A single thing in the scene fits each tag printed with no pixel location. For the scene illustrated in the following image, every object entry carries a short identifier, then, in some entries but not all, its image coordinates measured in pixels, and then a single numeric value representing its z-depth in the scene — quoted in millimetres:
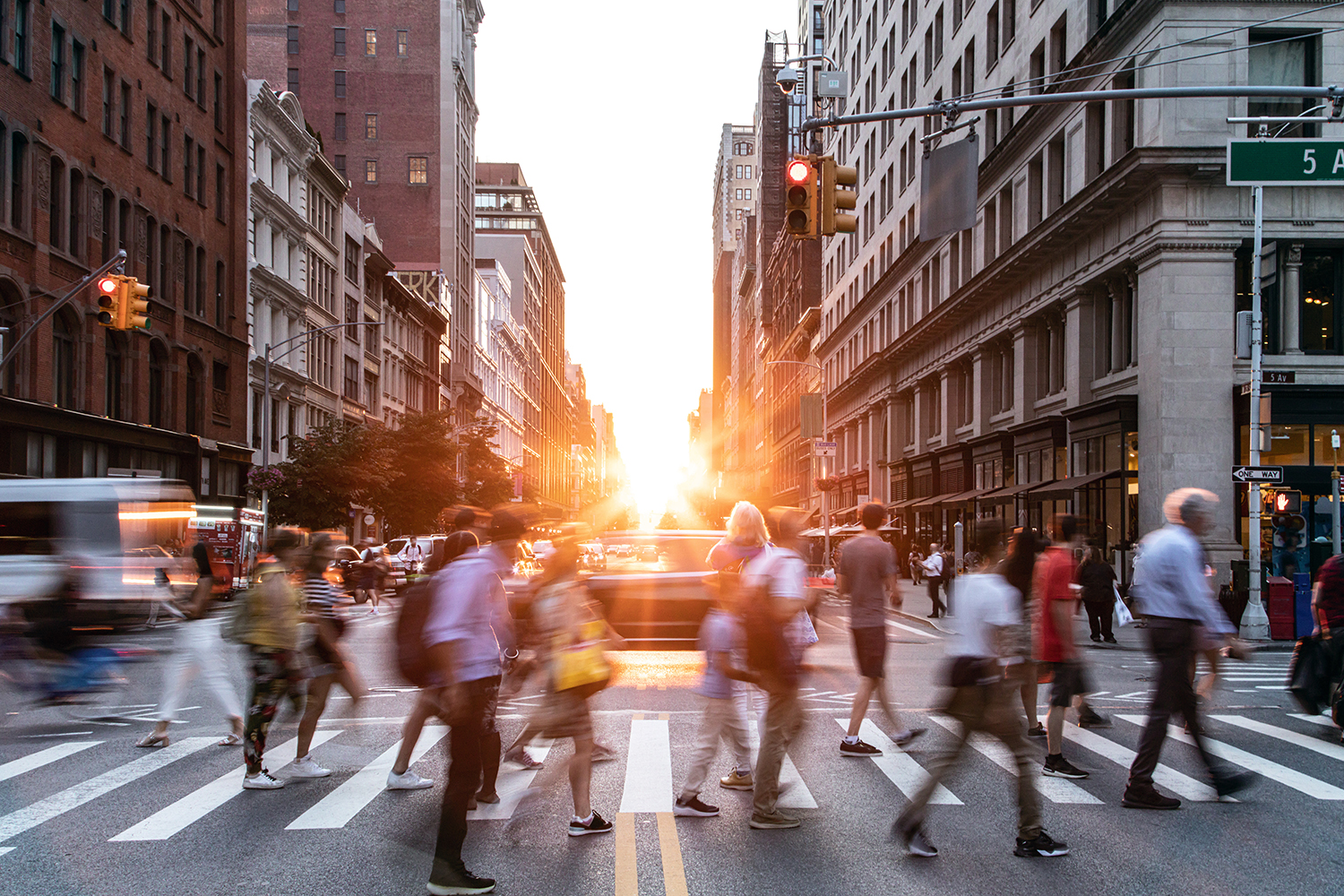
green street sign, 11789
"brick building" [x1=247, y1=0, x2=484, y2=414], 82188
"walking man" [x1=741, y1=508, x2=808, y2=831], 7109
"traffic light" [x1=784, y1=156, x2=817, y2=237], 11664
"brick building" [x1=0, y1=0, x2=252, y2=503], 29812
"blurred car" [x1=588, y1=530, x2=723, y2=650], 15444
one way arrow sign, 20406
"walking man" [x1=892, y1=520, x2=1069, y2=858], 6469
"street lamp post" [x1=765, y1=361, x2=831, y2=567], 40000
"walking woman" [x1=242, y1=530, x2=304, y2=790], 8250
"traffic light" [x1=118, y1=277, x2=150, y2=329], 19047
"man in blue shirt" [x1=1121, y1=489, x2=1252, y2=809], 7574
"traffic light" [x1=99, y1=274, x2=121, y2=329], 18766
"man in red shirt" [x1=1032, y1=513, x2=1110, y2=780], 8461
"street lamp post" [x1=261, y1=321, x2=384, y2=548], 37344
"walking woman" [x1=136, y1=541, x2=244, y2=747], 9445
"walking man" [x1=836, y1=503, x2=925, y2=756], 9438
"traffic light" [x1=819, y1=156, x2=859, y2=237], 11812
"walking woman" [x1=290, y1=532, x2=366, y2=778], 8742
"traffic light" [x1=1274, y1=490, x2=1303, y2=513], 22484
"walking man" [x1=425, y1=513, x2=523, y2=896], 5801
